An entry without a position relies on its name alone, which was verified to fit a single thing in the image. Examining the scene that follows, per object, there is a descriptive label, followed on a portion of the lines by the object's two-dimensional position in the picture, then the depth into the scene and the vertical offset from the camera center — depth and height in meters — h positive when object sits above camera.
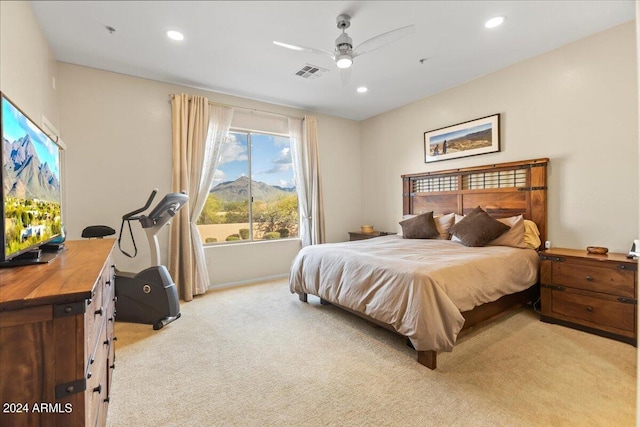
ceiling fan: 2.49 +1.44
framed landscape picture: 3.83 +0.95
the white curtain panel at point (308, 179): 5.02 +0.52
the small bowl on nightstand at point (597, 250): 2.77 -0.45
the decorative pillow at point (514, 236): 3.29 -0.36
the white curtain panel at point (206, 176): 3.96 +0.49
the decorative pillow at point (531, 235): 3.28 -0.35
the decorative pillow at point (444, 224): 4.01 -0.26
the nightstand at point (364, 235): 5.12 -0.49
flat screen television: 1.26 +0.12
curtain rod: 4.20 +1.58
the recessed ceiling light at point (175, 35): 2.79 +1.73
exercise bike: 2.97 -0.80
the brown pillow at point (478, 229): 3.37 -0.28
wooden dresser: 0.85 -0.43
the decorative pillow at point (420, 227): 4.05 -0.30
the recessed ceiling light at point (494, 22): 2.66 +1.73
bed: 2.16 -0.58
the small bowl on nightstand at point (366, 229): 5.35 -0.40
